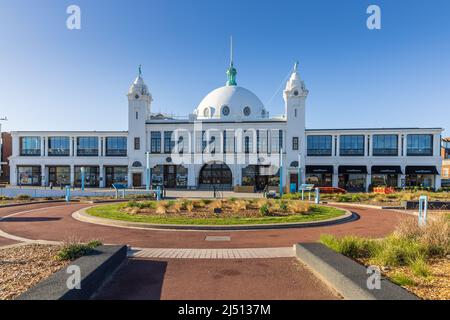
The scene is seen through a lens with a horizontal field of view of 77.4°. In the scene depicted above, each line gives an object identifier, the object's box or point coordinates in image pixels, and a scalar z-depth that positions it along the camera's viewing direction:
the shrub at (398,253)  7.44
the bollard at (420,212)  12.31
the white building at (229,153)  44.03
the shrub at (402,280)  6.05
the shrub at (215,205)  17.52
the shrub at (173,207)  17.11
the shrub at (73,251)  7.61
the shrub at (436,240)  8.17
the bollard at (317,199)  24.53
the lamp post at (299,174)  43.83
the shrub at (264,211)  16.09
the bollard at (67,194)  25.75
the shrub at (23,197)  25.72
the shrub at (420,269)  6.51
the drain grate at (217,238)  11.34
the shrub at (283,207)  17.77
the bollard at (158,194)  25.37
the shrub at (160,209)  16.41
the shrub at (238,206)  17.66
